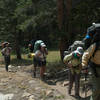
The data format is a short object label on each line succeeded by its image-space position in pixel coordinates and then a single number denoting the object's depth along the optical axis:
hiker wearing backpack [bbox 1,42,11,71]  10.78
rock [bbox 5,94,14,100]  5.74
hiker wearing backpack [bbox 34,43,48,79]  8.19
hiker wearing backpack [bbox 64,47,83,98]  6.21
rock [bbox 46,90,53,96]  5.82
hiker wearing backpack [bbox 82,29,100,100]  4.39
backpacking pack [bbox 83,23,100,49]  4.38
